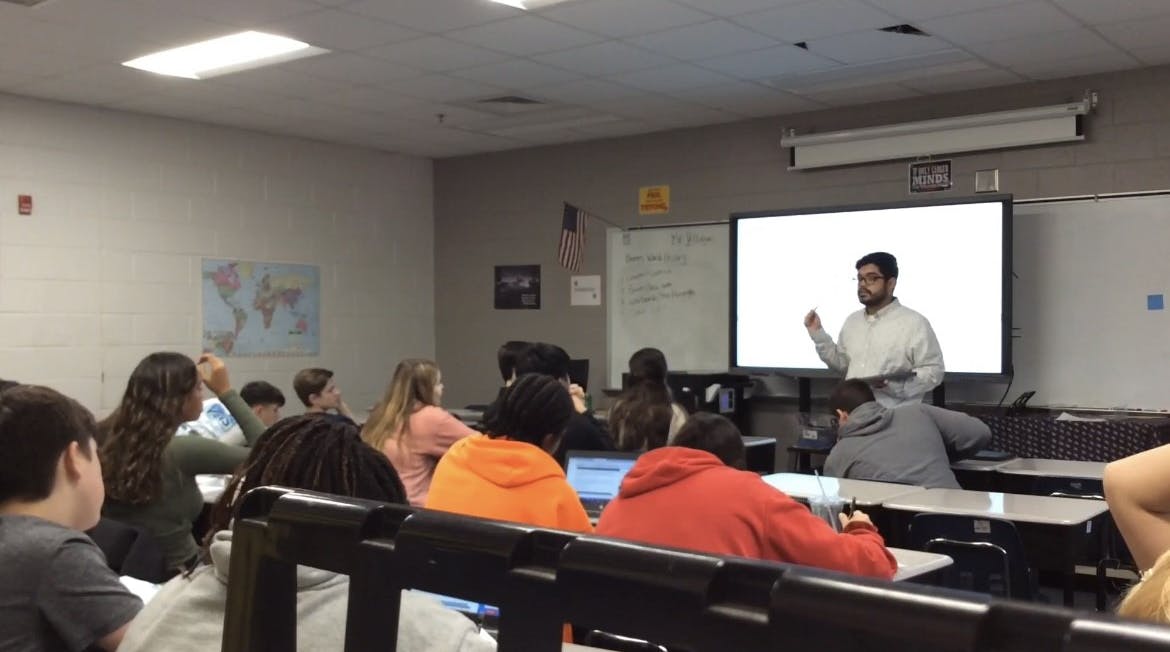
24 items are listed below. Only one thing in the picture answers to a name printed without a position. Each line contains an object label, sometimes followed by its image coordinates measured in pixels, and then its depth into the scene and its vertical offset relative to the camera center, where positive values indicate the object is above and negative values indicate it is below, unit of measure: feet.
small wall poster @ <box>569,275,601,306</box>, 25.77 +0.37
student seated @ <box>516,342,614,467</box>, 13.66 -1.45
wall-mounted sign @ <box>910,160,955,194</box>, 20.38 +2.44
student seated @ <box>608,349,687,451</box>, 14.17 -1.45
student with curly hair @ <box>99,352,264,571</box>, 10.78 -1.48
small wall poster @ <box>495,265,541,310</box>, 26.86 +0.46
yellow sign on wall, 24.48 +2.38
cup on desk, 10.19 -1.89
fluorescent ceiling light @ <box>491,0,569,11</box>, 15.17 +4.20
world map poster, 24.13 -0.06
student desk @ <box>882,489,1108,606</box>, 11.98 -2.31
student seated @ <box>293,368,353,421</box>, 19.69 -1.50
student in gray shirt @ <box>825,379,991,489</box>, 14.67 -1.79
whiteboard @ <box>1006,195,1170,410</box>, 18.56 +0.07
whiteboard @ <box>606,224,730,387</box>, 23.75 +0.25
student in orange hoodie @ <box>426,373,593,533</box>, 8.74 -1.45
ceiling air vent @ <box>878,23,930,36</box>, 16.52 +4.19
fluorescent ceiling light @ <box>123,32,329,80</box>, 17.65 +4.20
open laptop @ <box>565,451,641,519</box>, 12.57 -1.94
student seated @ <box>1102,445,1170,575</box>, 4.38 -0.78
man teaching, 19.19 -0.67
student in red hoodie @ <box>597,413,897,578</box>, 7.75 -1.50
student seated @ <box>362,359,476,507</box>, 14.44 -1.61
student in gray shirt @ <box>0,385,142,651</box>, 4.86 -1.09
